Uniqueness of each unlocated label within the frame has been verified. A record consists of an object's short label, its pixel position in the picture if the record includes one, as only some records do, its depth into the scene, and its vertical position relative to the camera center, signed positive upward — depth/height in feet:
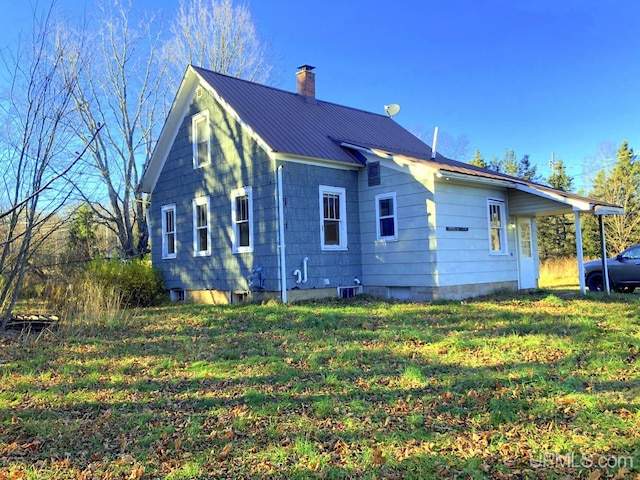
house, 38.86 +4.78
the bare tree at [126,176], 78.48 +16.33
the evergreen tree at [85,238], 50.37 +6.12
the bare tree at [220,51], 88.38 +41.03
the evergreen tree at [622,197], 85.81 +11.45
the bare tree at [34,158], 18.93 +4.84
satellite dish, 62.49 +20.59
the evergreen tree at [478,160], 113.19 +24.59
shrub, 46.60 -0.55
